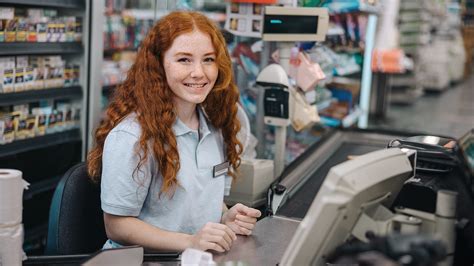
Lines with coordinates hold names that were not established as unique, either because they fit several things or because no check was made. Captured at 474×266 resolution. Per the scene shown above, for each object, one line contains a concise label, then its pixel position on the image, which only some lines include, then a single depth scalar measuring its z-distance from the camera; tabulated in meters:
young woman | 1.98
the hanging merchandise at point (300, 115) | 3.39
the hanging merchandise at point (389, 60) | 8.13
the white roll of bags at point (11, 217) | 1.47
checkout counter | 1.72
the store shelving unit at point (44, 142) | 3.63
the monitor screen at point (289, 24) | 3.35
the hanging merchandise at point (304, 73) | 3.49
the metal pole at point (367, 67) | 6.03
